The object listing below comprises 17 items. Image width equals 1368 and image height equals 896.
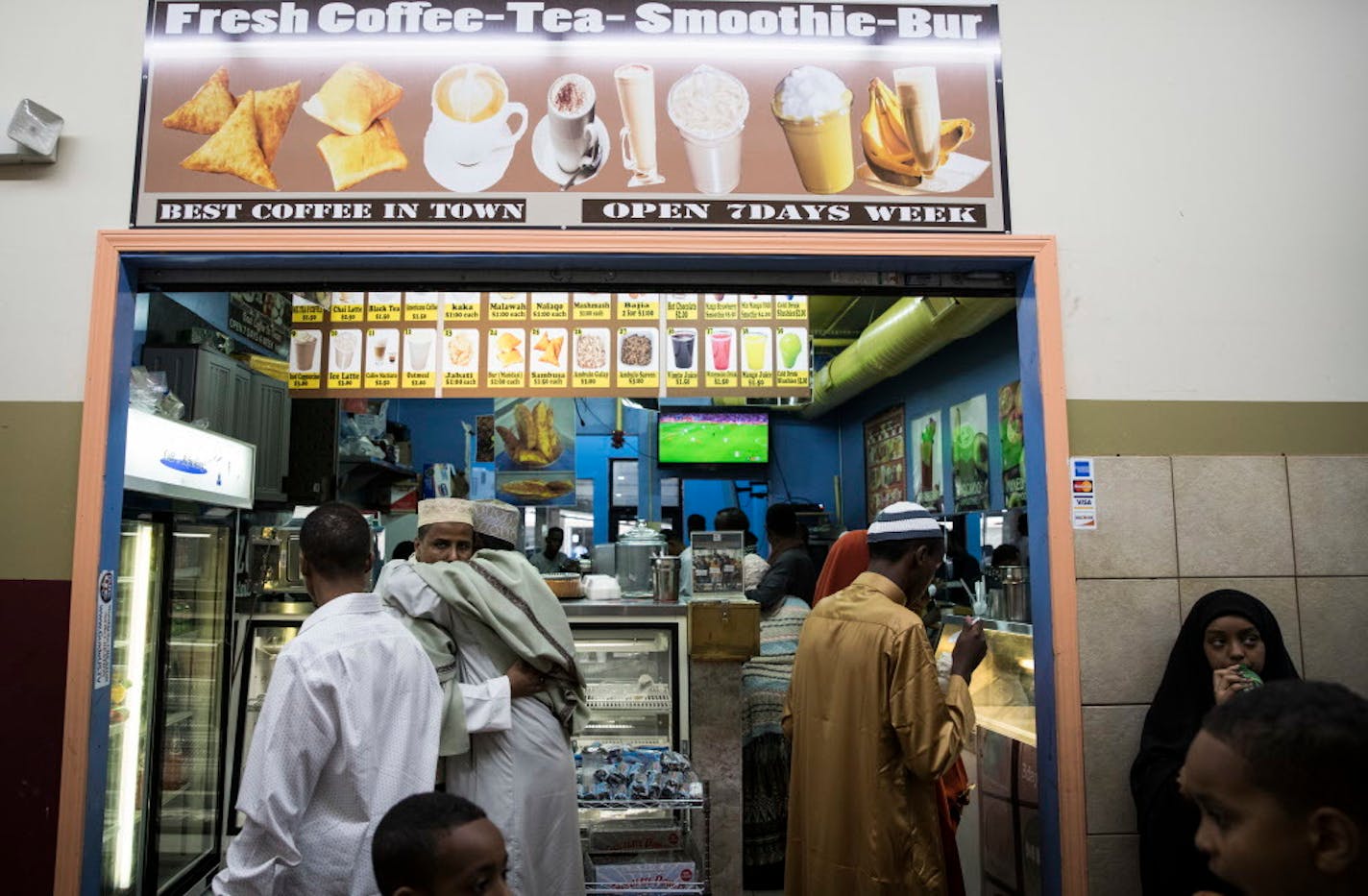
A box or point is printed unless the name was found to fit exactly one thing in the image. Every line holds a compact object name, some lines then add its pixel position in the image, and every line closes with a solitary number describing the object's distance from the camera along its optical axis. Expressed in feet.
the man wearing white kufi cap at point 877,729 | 8.82
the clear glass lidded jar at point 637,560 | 18.90
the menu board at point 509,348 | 17.49
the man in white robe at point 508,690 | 9.82
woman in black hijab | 8.82
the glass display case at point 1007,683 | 13.08
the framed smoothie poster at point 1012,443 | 24.12
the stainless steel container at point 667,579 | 16.31
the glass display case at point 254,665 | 17.03
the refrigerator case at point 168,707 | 14.62
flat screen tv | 39.40
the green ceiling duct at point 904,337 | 22.71
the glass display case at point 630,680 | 15.74
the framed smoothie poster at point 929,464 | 30.96
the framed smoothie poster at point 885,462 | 34.71
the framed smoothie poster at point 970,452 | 27.09
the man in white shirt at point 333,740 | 7.18
